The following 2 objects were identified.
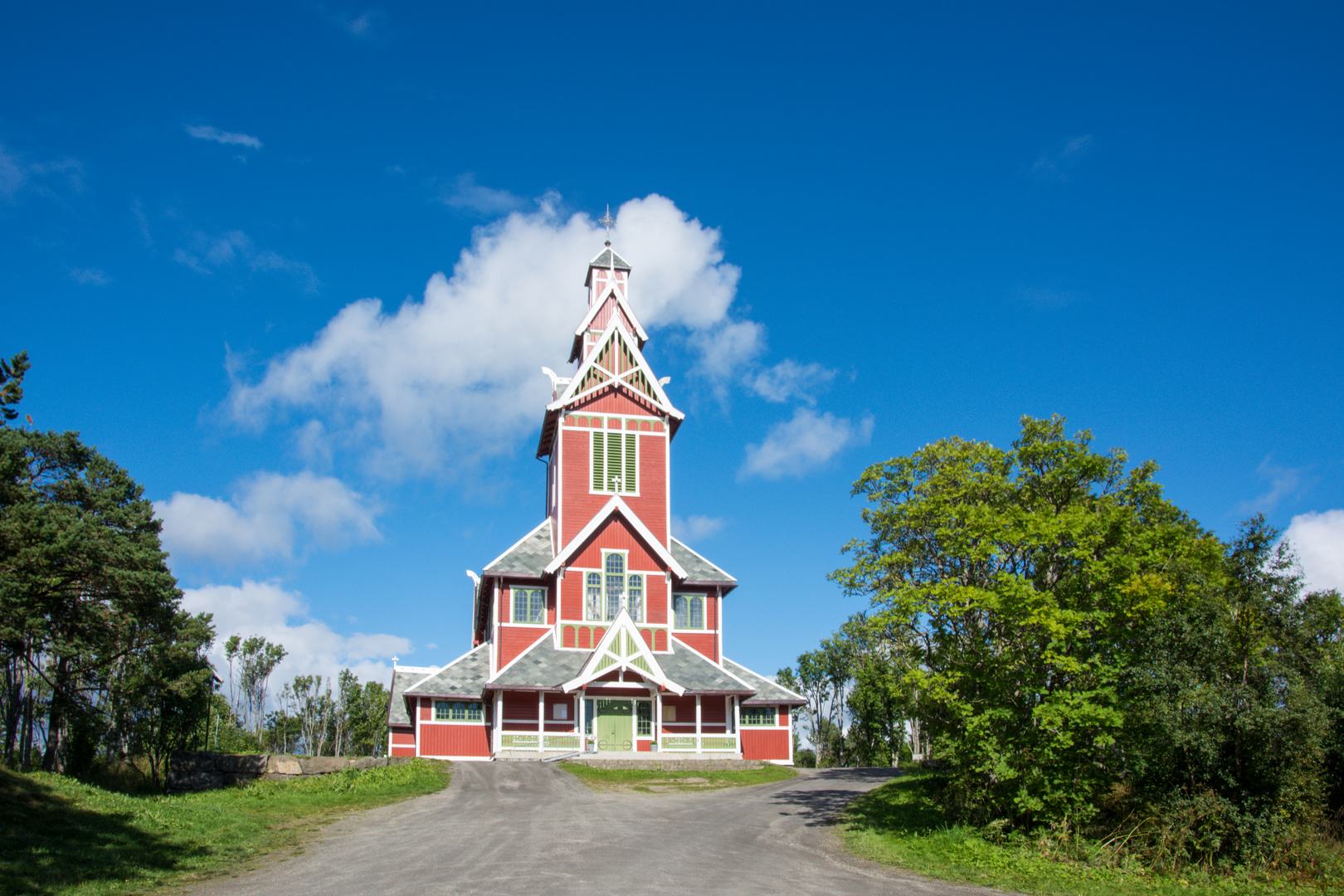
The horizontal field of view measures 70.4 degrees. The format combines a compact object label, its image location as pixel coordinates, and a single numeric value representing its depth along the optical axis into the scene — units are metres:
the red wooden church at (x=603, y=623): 33.72
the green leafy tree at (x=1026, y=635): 16.97
